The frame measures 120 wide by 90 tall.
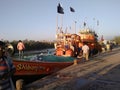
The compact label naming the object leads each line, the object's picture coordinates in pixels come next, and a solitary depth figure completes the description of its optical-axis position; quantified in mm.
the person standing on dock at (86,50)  8382
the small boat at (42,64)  5771
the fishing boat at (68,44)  8291
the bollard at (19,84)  3249
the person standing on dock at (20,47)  6767
